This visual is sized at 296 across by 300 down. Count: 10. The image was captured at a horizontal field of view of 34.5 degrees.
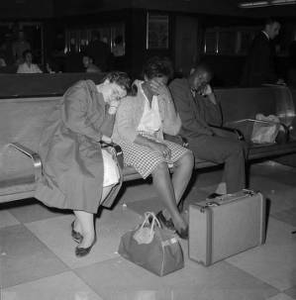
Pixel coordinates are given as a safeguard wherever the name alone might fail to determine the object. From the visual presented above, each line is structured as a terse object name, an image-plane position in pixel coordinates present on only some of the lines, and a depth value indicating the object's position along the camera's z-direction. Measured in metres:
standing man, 5.25
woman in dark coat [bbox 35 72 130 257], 2.81
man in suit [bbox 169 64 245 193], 3.66
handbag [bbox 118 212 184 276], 2.66
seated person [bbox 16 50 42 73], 9.95
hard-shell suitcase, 2.76
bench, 3.01
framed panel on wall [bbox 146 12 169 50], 13.38
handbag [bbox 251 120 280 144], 4.57
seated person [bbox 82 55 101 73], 9.17
